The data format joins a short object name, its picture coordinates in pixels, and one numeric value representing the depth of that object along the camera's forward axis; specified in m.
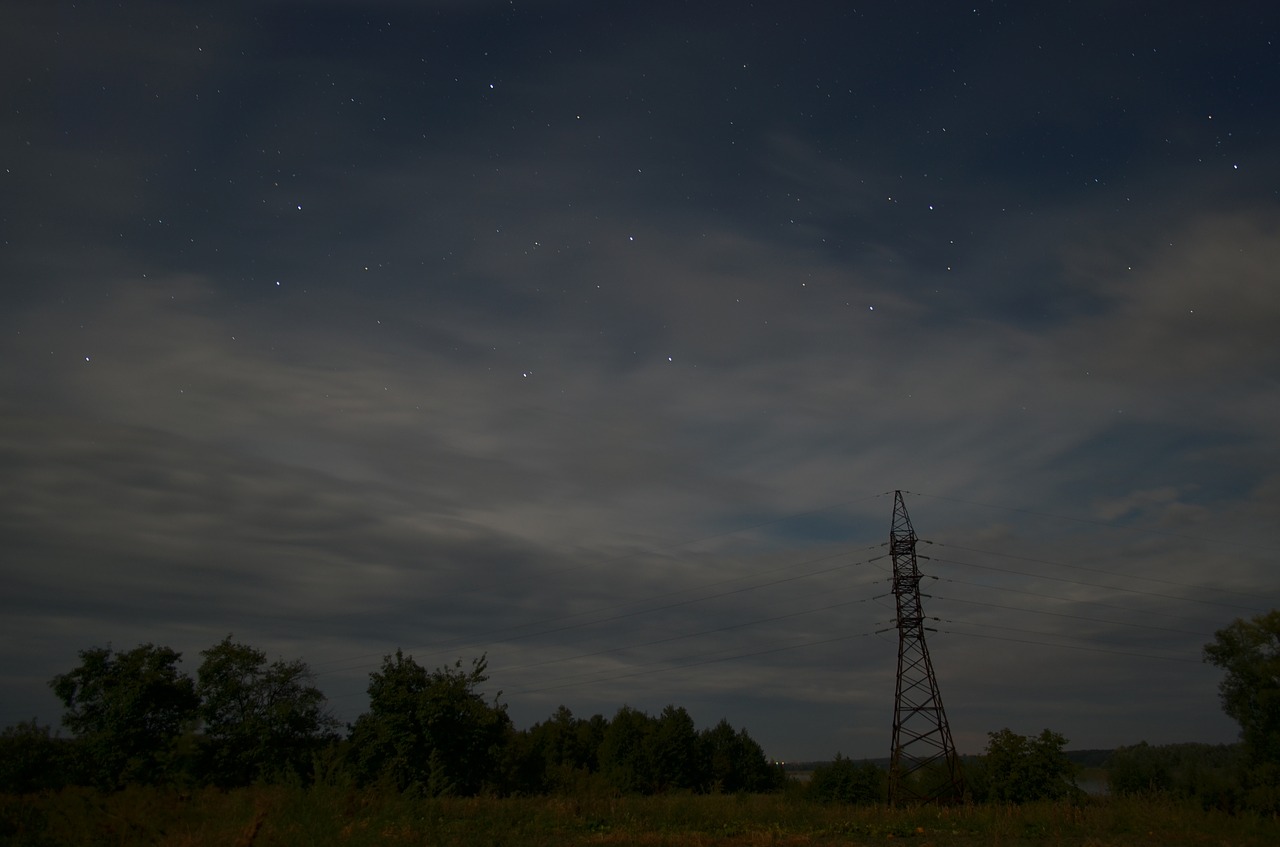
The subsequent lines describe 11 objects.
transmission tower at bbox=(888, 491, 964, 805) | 43.00
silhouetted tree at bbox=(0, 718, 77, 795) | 42.66
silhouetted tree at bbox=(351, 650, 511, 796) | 43.09
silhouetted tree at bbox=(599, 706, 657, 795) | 82.84
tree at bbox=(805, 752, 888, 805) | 53.16
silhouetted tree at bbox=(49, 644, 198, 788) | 49.47
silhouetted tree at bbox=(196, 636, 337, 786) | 50.75
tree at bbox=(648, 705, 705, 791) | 87.38
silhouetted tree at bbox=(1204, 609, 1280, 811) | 56.44
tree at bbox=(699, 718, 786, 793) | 103.88
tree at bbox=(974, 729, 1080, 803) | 36.97
